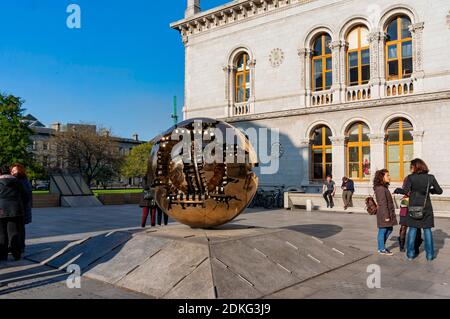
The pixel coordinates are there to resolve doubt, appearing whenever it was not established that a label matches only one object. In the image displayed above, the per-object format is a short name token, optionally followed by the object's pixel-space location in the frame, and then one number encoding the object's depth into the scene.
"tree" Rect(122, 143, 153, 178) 60.94
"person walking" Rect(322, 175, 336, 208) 18.47
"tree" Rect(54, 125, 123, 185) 46.91
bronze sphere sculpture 6.65
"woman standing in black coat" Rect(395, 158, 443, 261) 7.36
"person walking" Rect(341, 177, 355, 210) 17.88
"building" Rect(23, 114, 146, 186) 52.97
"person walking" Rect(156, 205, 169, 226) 11.30
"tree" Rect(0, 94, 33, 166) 32.69
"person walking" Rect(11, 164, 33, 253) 7.79
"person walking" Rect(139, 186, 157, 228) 10.35
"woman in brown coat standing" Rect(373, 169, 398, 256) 7.73
